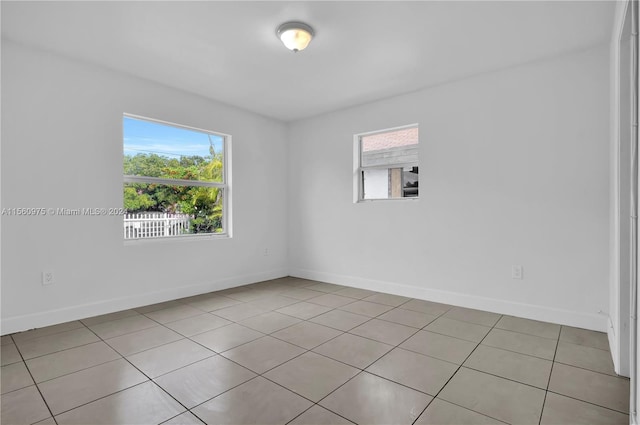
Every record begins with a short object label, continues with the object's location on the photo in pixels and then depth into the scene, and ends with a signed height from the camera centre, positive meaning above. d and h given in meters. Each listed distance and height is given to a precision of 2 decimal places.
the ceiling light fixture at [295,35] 2.62 +1.35
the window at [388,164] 4.22 +0.57
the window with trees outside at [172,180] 3.79 +0.36
